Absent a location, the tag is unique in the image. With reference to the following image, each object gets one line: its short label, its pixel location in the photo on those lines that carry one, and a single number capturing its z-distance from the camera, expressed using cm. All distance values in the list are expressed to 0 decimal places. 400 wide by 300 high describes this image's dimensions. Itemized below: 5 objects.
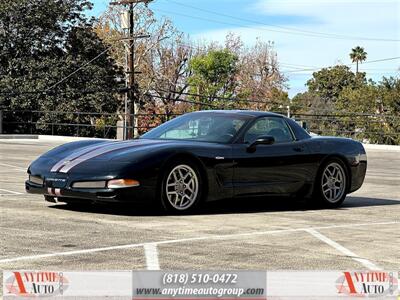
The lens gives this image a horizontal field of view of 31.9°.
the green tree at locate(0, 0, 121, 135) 4366
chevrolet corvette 733
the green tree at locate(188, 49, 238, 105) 6009
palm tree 8744
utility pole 3773
